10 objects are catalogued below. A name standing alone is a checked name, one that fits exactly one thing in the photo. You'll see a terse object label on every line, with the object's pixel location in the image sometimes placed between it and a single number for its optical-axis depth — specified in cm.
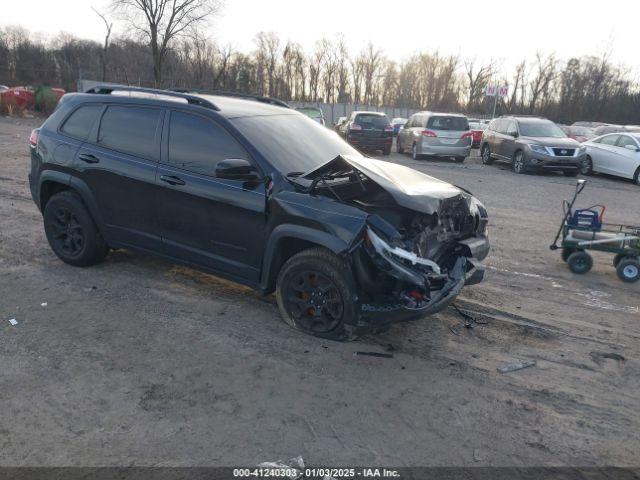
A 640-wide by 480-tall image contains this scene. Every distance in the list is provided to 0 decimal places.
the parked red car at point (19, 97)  2917
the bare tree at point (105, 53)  5219
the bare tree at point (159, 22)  3894
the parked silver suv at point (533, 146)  1512
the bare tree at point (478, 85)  6706
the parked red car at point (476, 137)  2789
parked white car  1479
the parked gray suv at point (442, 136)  1759
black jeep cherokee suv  386
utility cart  586
